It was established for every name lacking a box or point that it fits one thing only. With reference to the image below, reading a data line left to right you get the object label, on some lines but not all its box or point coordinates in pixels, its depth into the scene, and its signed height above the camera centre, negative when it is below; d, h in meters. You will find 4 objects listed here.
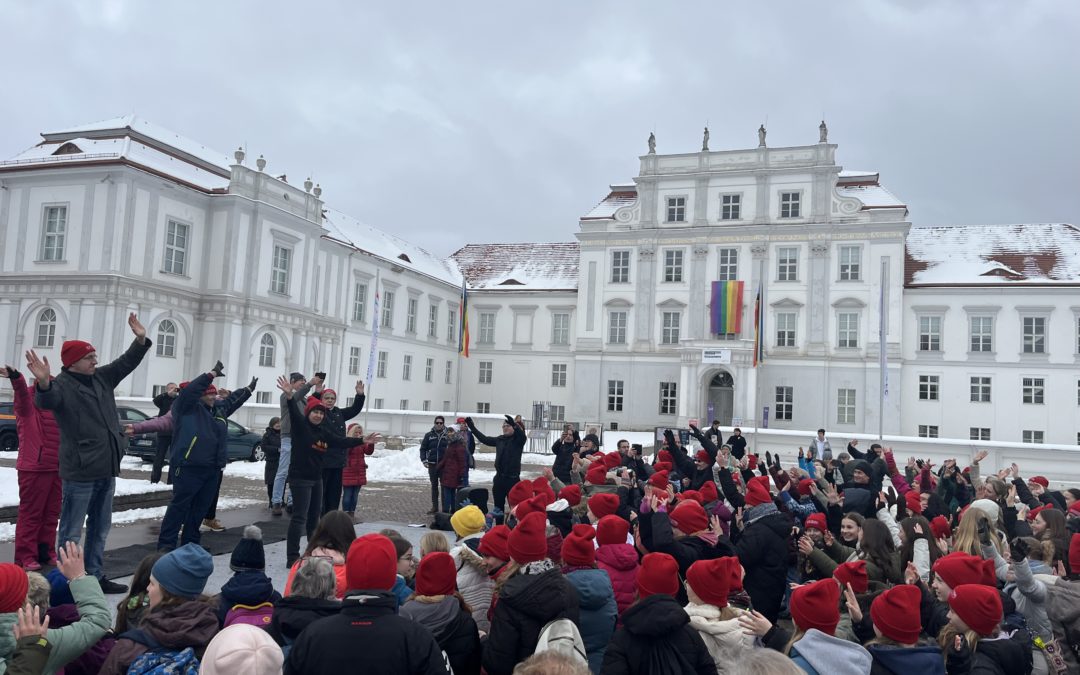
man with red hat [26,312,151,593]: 6.64 -0.51
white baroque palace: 29.14 +5.31
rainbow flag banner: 40.12 +5.70
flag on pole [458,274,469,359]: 32.81 +2.92
